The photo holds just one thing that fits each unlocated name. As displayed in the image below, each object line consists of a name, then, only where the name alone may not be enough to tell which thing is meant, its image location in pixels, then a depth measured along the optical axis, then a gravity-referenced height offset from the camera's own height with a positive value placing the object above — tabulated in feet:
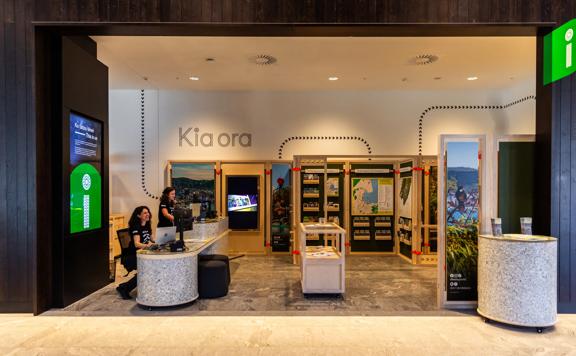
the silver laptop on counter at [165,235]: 14.24 -2.51
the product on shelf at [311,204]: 24.81 -2.06
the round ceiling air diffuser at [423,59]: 18.14 +6.48
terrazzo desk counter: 13.24 -4.04
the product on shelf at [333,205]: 25.34 -2.13
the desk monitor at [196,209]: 18.73 -1.81
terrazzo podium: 11.35 -3.54
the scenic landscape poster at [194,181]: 24.88 -0.34
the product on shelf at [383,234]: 25.70 -4.37
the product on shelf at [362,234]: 25.75 -4.38
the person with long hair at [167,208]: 18.49 -1.78
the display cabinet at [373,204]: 25.59 -2.08
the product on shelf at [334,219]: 25.01 -3.15
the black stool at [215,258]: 16.79 -4.11
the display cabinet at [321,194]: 23.98 -1.25
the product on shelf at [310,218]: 24.75 -3.06
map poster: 25.58 -1.47
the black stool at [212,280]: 15.02 -4.66
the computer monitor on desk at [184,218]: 15.33 -1.93
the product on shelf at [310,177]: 24.27 -0.03
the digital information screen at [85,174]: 14.25 +0.11
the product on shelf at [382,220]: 25.70 -3.30
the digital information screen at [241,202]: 25.03 -1.90
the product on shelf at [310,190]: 24.59 -0.98
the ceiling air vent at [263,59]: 18.08 +6.45
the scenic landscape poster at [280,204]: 25.12 -2.05
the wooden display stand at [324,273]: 15.34 -4.40
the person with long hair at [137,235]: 15.81 -2.79
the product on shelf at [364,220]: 25.67 -3.30
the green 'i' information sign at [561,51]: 12.89 +4.87
